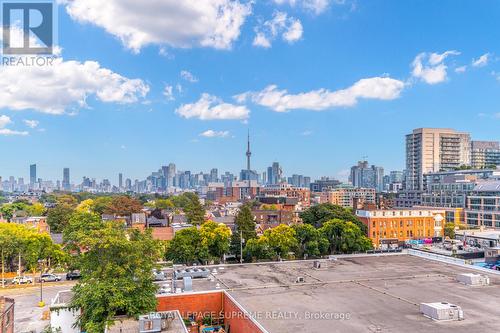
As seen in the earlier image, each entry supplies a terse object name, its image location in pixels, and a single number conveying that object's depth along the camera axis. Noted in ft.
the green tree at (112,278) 81.71
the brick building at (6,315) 85.40
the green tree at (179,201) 566.93
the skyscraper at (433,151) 542.57
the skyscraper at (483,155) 593.18
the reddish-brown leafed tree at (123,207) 356.79
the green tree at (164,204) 497.05
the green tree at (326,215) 236.84
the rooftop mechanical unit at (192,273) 115.96
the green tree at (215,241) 166.23
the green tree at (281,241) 168.25
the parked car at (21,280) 165.68
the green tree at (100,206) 372.38
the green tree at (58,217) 289.78
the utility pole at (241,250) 172.45
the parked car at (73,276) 171.73
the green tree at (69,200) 494.18
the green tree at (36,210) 371.92
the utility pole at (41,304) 130.00
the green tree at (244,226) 198.84
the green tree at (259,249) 169.05
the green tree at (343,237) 181.27
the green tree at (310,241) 175.01
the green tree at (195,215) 295.05
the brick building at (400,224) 248.93
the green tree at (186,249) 158.81
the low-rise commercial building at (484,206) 305.94
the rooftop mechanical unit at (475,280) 103.19
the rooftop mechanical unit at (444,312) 75.97
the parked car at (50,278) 168.74
